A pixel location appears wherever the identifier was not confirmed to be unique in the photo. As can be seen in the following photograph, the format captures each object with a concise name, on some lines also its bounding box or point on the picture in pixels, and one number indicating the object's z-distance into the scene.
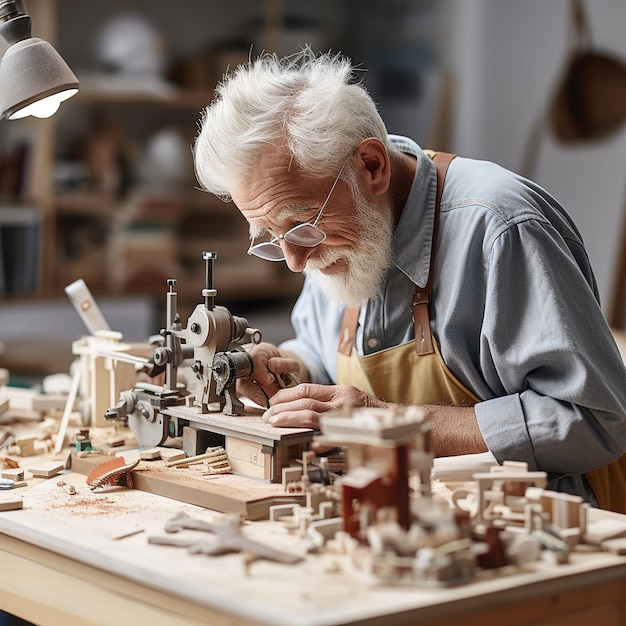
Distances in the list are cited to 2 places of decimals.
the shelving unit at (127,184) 5.65
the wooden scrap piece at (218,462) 2.34
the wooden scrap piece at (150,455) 2.46
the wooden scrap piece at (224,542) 1.78
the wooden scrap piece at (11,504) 2.15
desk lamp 2.48
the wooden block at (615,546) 1.86
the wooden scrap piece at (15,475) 2.38
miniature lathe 2.27
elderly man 2.34
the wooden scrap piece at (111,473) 2.33
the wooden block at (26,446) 2.67
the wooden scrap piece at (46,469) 2.43
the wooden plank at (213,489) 2.09
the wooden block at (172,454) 2.44
